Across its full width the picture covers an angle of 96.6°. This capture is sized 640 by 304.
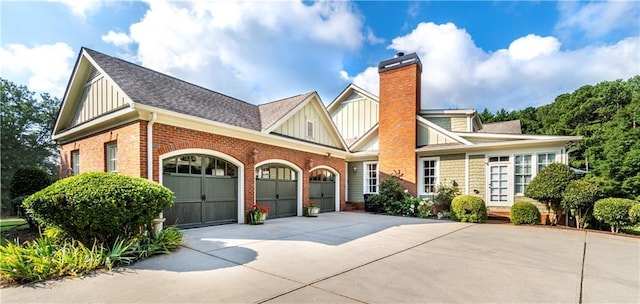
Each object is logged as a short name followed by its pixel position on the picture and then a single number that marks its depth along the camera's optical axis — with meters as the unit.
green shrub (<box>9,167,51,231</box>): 10.15
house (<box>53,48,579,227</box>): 7.98
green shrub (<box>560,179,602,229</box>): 9.39
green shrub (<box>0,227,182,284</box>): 4.16
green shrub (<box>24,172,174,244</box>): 4.92
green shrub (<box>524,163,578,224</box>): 10.01
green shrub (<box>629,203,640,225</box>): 8.52
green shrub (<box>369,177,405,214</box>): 13.63
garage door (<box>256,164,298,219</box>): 10.84
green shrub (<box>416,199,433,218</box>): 12.72
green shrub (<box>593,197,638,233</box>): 8.86
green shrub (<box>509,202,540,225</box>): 10.61
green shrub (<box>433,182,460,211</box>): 12.78
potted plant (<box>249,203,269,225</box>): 9.48
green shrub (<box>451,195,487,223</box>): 11.07
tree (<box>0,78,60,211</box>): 23.39
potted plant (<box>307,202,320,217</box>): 12.00
